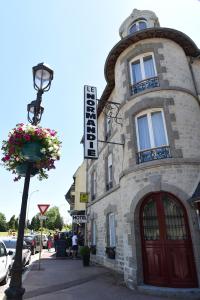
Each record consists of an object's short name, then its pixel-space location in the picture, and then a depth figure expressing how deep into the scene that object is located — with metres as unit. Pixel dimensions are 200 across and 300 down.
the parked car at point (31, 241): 20.56
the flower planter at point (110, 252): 11.84
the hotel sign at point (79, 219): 15.09
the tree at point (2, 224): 92.06
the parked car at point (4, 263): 8.59
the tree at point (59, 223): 80.94
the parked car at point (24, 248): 12.99
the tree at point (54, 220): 80.62
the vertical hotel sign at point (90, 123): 10.19
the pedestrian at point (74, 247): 17.92
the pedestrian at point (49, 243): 27.32
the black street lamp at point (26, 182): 3.61
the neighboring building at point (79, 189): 23.38
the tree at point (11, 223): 92.51
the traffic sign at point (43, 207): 12.20
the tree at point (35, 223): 87.18
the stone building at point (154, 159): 8.00
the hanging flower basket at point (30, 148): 4.58
